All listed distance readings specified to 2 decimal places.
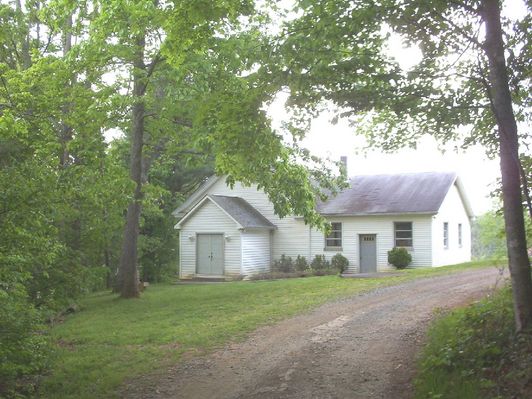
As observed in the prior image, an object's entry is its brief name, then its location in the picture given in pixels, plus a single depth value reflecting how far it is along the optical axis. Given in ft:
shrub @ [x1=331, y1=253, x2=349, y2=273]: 89.76
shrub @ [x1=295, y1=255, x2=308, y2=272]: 92.22
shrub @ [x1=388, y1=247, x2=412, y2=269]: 85.05
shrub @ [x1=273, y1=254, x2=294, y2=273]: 93.04
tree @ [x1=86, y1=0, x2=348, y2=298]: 27.32
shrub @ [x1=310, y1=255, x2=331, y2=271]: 90.74
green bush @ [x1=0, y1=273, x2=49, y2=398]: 22.45
